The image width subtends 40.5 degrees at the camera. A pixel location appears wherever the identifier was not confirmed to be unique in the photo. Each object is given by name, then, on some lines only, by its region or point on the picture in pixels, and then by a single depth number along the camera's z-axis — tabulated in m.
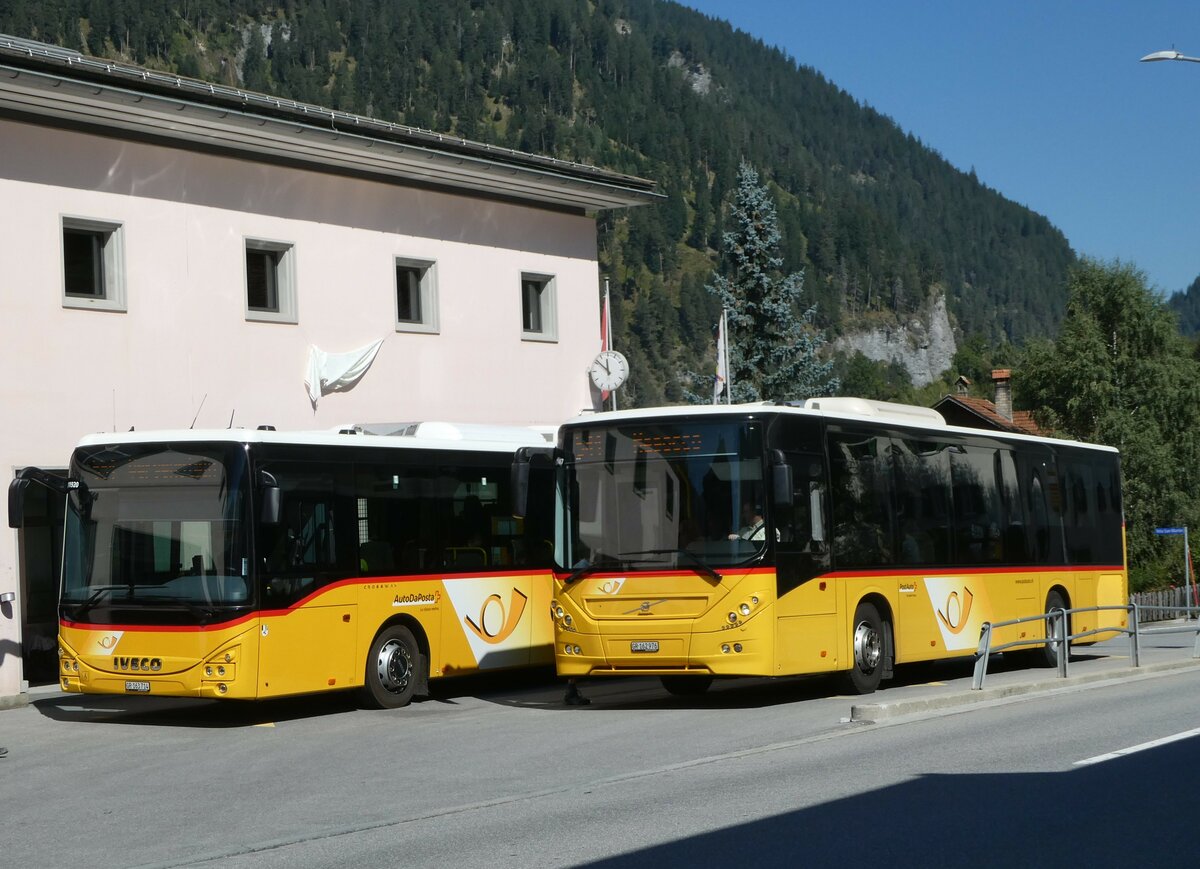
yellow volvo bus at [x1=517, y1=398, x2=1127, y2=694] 15.95
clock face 28.86
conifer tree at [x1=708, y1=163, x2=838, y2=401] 48.25
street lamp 20.80
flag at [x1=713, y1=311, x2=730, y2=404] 33.53
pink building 20.53
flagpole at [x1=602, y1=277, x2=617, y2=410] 29.45
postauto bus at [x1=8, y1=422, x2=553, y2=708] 15.64
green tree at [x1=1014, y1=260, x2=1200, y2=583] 65.06
